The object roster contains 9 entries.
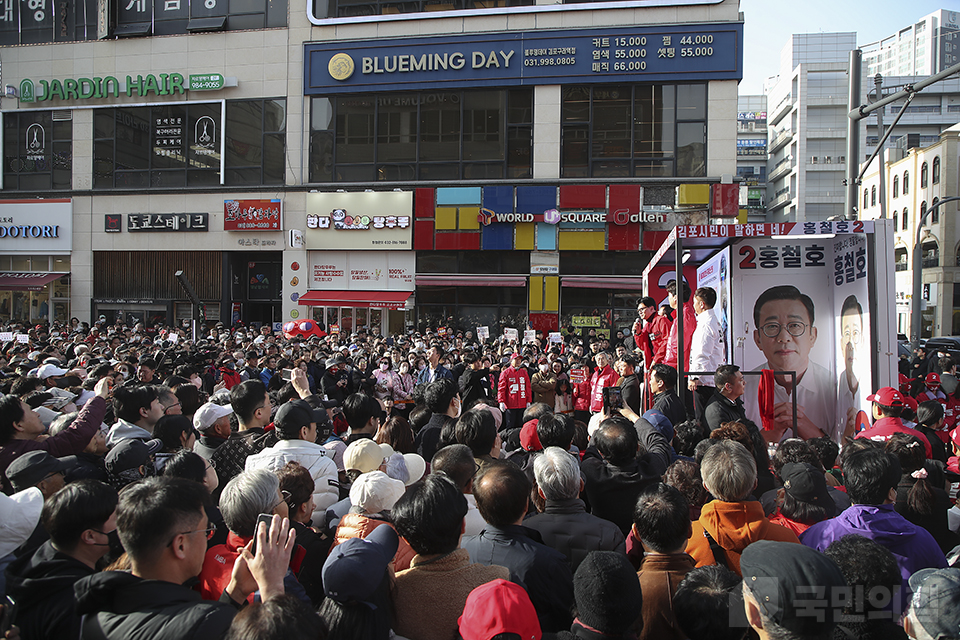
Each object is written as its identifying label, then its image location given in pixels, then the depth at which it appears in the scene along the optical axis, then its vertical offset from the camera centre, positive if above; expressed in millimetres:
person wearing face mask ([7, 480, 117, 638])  2090 -982
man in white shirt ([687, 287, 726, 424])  6703 -288
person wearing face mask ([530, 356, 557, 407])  9750 -1124
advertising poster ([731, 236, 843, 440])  7191 -37
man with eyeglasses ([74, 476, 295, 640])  1825 -905
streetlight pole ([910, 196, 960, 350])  17875 +767
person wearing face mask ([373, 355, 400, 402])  10067 -1091
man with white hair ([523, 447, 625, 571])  2988 -1077
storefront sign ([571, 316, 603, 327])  22316 -87
